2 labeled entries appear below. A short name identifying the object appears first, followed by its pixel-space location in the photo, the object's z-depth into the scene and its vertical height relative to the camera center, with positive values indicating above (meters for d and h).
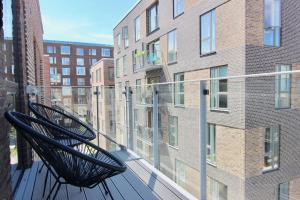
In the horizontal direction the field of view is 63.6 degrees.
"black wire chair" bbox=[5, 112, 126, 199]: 1.38 -0.46
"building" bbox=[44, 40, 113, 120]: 34.09 +4.69
